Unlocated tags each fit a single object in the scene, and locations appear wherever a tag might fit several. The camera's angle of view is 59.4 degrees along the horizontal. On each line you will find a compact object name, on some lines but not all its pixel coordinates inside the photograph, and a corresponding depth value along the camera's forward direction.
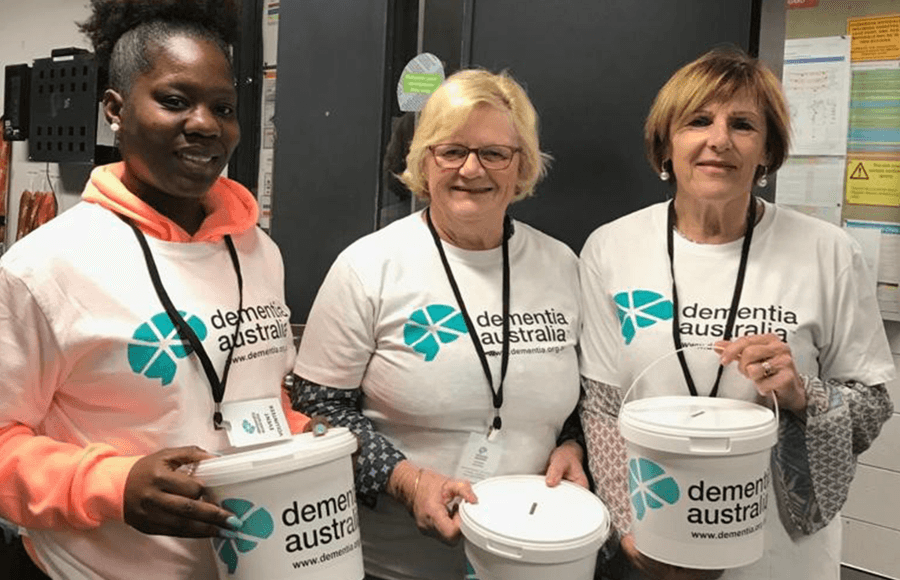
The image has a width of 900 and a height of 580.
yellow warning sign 2.16
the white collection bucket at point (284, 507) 1.09
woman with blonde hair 1.47
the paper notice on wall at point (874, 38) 2.12
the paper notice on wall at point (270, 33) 2.97
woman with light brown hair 1.45
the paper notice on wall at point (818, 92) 2.22
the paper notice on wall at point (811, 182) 2.25
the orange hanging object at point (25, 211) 3.62
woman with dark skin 1.08
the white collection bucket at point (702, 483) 1.26
